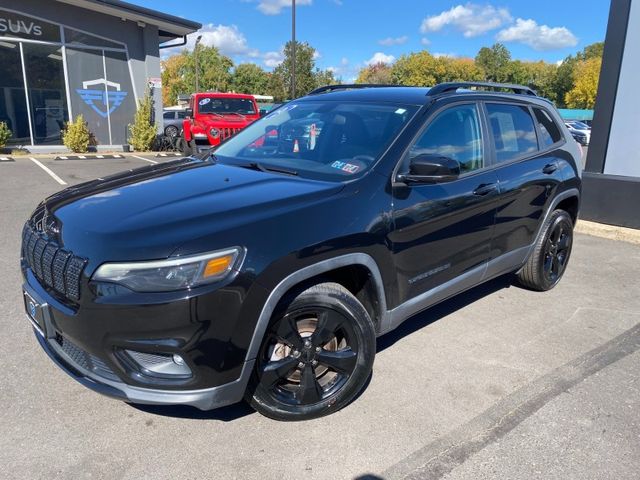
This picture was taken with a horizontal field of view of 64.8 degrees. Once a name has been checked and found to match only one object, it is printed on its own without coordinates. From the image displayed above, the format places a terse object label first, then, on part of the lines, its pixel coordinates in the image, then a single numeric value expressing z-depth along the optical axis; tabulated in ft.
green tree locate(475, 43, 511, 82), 308.40
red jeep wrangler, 46.06
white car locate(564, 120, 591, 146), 93.09
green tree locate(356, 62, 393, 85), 312.91
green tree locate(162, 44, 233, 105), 226.58
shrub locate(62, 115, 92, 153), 47.16
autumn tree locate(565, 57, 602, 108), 241.35
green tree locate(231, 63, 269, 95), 245.65
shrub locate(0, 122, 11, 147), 44.34
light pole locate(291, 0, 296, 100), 73.67
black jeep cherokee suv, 7.20
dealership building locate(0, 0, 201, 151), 45.70
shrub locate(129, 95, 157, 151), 50.06
